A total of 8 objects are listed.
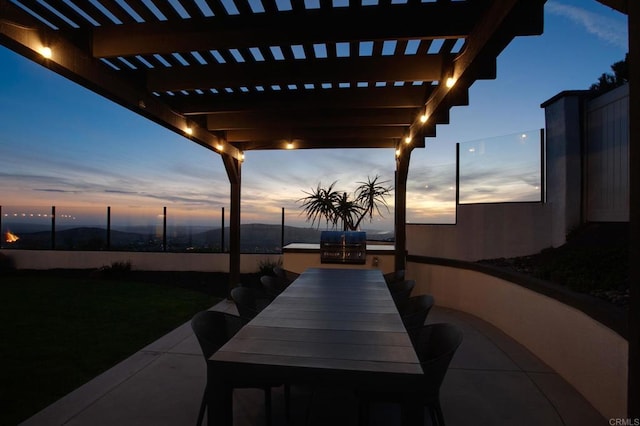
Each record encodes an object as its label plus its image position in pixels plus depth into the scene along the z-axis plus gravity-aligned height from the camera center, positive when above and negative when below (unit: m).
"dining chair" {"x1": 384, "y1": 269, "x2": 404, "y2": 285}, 3.90 -0.73
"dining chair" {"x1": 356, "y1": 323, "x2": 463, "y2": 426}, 1.32 -0.79
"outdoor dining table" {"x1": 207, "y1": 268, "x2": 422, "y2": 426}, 1.27 -0.64
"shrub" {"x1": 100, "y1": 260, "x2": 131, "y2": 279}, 7.44 -1.25
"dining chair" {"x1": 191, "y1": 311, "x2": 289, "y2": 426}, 1.75 -0.76
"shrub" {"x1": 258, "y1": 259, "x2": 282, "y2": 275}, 7.34 -1.10
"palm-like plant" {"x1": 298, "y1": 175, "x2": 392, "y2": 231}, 6.60 +0.41
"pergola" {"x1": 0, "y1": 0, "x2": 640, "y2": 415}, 2.01 +1.46
